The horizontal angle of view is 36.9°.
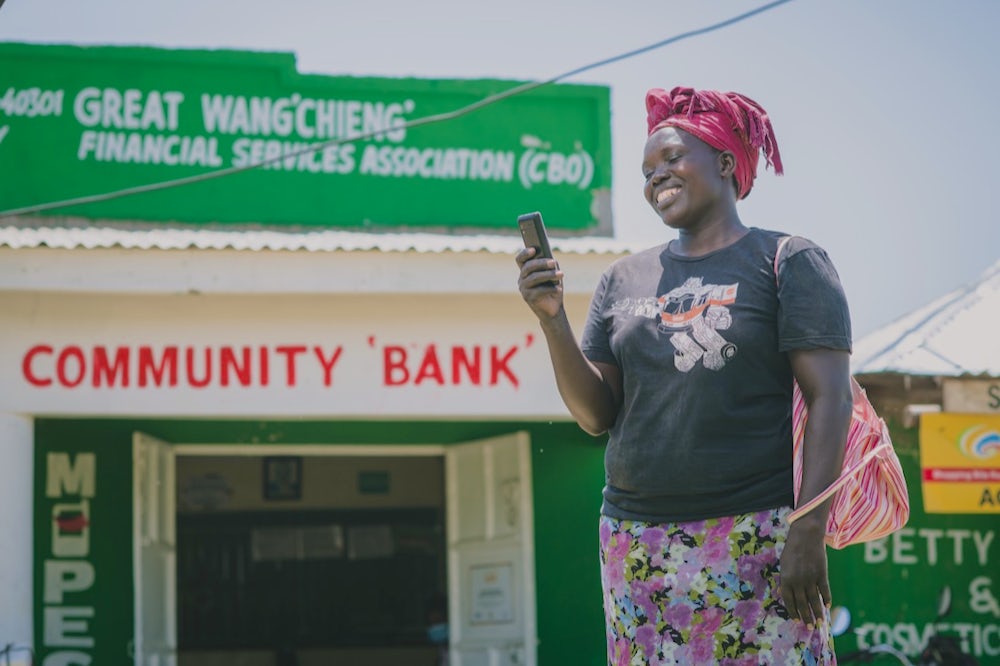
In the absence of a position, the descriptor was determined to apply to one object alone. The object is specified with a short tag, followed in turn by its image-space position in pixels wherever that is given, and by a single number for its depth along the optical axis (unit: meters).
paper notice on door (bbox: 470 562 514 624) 9.67
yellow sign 9.21
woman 2.71
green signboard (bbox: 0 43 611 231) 9.95
